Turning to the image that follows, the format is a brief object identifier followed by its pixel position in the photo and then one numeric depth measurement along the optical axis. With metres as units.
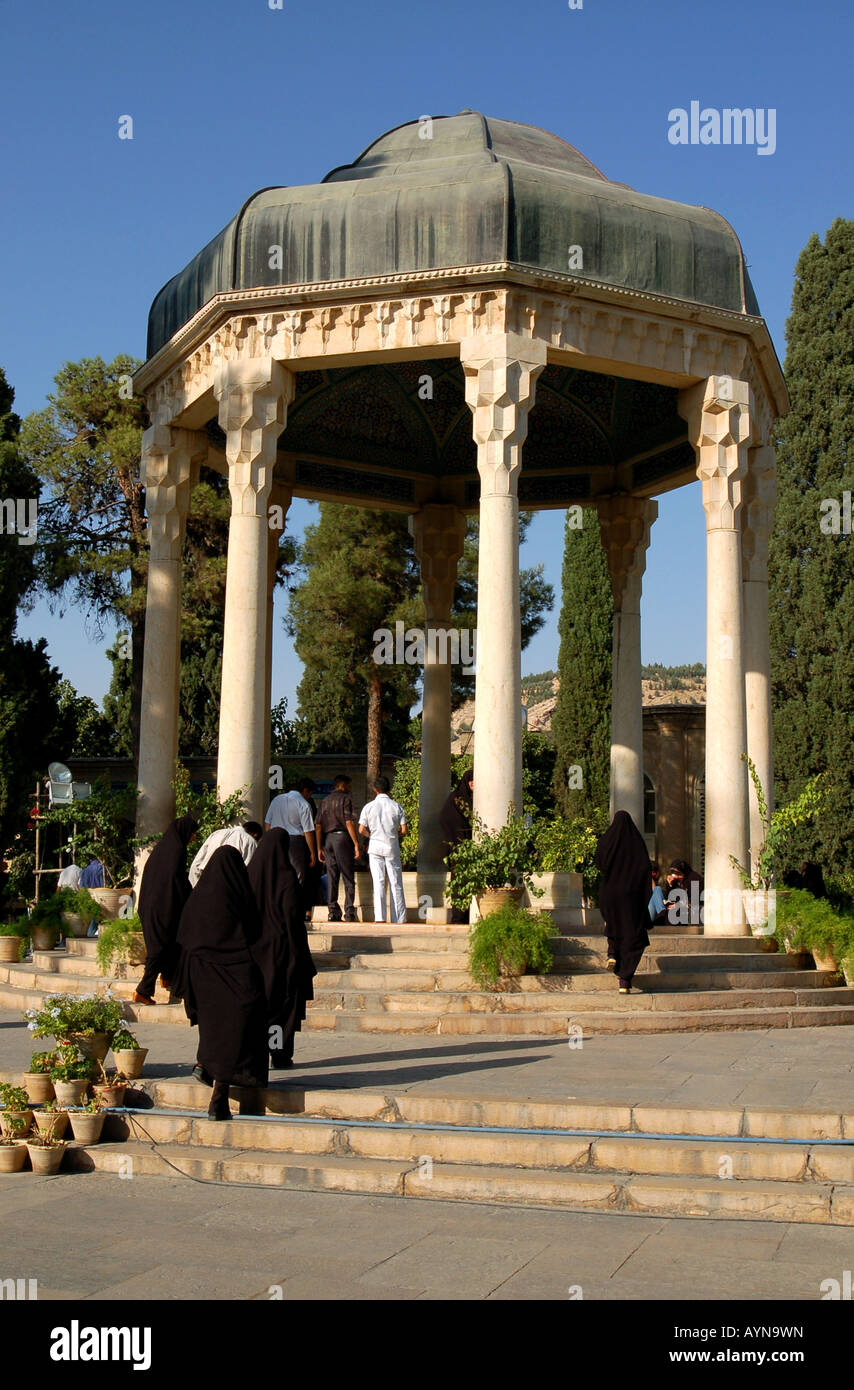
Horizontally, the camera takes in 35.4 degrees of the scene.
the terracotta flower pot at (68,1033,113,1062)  7.93
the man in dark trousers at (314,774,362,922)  15.11
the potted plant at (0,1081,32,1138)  7.39
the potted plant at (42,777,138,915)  14.04
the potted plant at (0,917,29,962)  14.97
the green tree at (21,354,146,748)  25.58
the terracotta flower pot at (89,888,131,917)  14.04
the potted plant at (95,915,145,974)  12.48
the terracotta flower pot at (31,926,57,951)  15.07
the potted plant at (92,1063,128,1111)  7.76
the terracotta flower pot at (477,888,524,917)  11.85
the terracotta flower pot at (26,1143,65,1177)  7.18
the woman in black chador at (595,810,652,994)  11.32
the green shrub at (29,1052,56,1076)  7.75
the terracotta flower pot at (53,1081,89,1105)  7.62
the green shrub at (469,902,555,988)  11.23
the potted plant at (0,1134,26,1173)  7.24
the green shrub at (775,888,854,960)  12.66
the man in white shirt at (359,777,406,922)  13.95
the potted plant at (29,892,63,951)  15.06
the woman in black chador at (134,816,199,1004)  11.11
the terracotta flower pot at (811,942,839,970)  12.73
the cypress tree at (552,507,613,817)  30.91
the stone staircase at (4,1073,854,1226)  6.41
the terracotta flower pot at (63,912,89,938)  14.73
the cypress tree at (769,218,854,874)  24.62
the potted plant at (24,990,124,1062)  7.93
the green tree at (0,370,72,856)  22.83
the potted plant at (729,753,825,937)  13.38
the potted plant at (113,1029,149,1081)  8.19
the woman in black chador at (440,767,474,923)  14.02
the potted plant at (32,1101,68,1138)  7.42
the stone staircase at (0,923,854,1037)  10.74
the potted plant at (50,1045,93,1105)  7.64
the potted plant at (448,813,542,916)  11.91
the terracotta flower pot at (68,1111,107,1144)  7.56
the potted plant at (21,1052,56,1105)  7.69
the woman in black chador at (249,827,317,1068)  8.56
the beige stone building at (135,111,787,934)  13.03
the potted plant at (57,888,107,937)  14.41
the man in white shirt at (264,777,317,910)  13.72
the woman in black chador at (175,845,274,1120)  7.77
